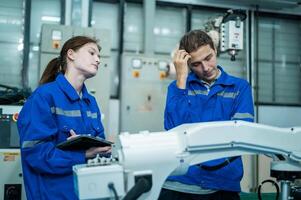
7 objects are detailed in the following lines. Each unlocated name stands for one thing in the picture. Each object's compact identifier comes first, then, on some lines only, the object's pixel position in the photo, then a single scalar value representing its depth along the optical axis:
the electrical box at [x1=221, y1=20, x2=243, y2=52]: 3.88
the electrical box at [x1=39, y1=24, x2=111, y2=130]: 3.29
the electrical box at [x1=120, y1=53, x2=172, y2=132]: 3.80
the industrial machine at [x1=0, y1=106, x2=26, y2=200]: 2.68
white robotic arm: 0.96
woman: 1.47
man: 1.48
